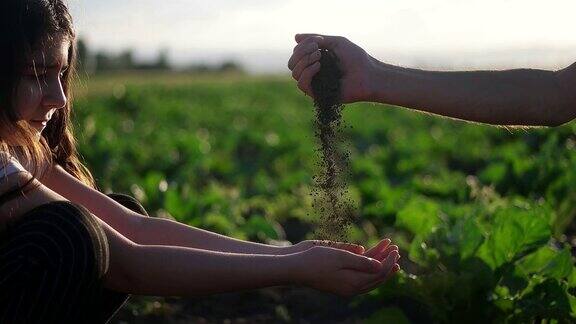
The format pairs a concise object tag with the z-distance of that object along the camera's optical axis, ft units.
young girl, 7.96
